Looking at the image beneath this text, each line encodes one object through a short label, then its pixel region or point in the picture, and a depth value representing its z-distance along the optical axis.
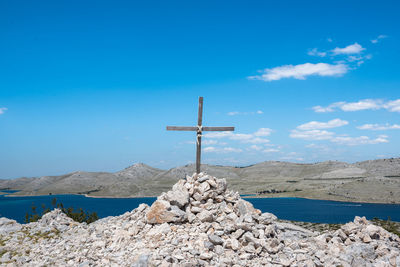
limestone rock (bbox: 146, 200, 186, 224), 14.84
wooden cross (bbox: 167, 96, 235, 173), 17.86
